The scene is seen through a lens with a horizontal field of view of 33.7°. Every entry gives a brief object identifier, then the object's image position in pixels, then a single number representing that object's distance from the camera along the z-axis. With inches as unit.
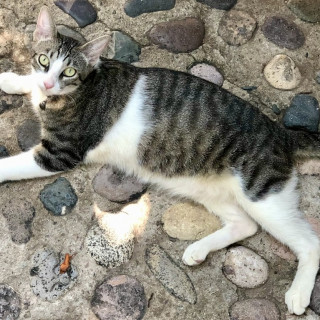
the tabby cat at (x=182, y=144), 95.1
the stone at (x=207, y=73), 111.0
